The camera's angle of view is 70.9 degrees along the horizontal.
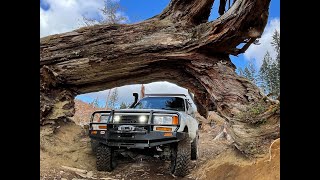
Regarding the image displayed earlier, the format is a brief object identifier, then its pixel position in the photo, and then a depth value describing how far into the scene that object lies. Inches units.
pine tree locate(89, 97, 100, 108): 619.3
